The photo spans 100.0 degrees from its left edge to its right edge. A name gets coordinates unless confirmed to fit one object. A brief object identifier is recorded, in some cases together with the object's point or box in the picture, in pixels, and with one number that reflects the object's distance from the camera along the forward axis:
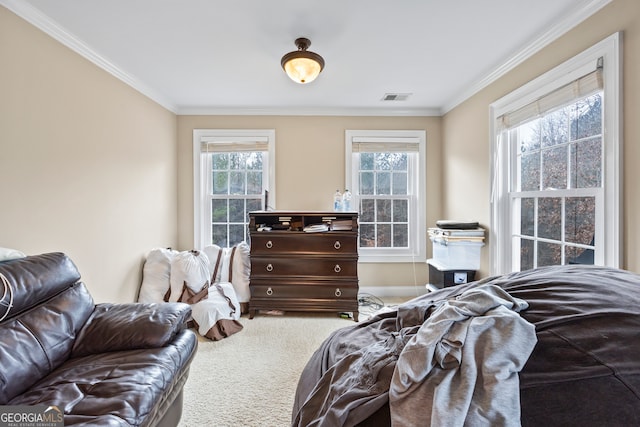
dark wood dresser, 2.97
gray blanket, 0.66
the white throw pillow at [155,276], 2.83
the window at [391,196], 3.63
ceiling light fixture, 2.03
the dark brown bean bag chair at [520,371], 0.66
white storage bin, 2.81
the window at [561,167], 1.61
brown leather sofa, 1.13
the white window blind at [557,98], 1.65
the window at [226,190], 3.60
